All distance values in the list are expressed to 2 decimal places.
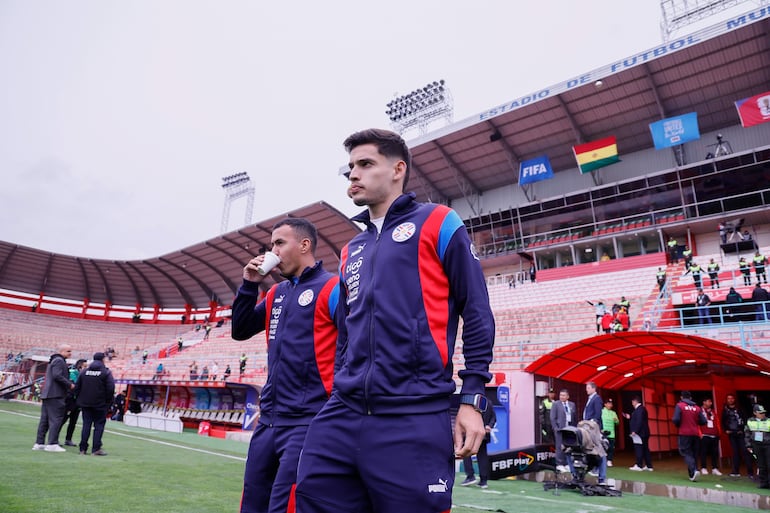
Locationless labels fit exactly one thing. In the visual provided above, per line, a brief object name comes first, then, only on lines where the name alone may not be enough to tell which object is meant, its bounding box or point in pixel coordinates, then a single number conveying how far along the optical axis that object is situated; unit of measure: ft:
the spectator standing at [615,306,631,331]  47.19
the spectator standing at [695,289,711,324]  47.55
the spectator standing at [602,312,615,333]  50.01
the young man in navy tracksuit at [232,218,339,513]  9.25
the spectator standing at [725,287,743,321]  45.98
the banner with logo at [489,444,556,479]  31.77
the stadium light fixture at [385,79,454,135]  132.87
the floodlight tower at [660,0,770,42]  100.73
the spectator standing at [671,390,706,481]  37.63
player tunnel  38.86
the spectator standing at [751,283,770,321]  44.62
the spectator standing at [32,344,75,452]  27.99
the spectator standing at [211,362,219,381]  78.63
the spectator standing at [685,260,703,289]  54.90
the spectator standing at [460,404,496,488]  28.30
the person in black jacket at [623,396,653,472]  40.19
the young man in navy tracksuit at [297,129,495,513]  5.60
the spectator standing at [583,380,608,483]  34.71
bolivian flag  94.22
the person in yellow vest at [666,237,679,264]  85.87
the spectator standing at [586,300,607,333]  52.59
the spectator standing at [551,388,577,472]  32.07
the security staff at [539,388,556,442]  41.37
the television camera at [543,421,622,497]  27.89
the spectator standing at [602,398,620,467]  41.91
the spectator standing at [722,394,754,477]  39.78
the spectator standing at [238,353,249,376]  75.57
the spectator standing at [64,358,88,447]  32.68
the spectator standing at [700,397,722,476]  41.27
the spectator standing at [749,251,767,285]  57.52
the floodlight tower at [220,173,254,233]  166.09
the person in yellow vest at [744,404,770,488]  32.81
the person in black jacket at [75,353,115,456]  28.17
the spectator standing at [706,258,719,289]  52.33
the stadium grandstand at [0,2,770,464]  48.32
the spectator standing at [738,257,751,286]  57.33
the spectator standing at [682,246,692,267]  63.91
